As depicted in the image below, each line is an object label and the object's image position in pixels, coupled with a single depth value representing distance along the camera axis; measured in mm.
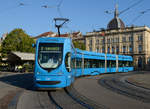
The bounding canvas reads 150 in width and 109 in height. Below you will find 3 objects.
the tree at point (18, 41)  53919
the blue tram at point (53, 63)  10797
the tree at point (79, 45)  69862
